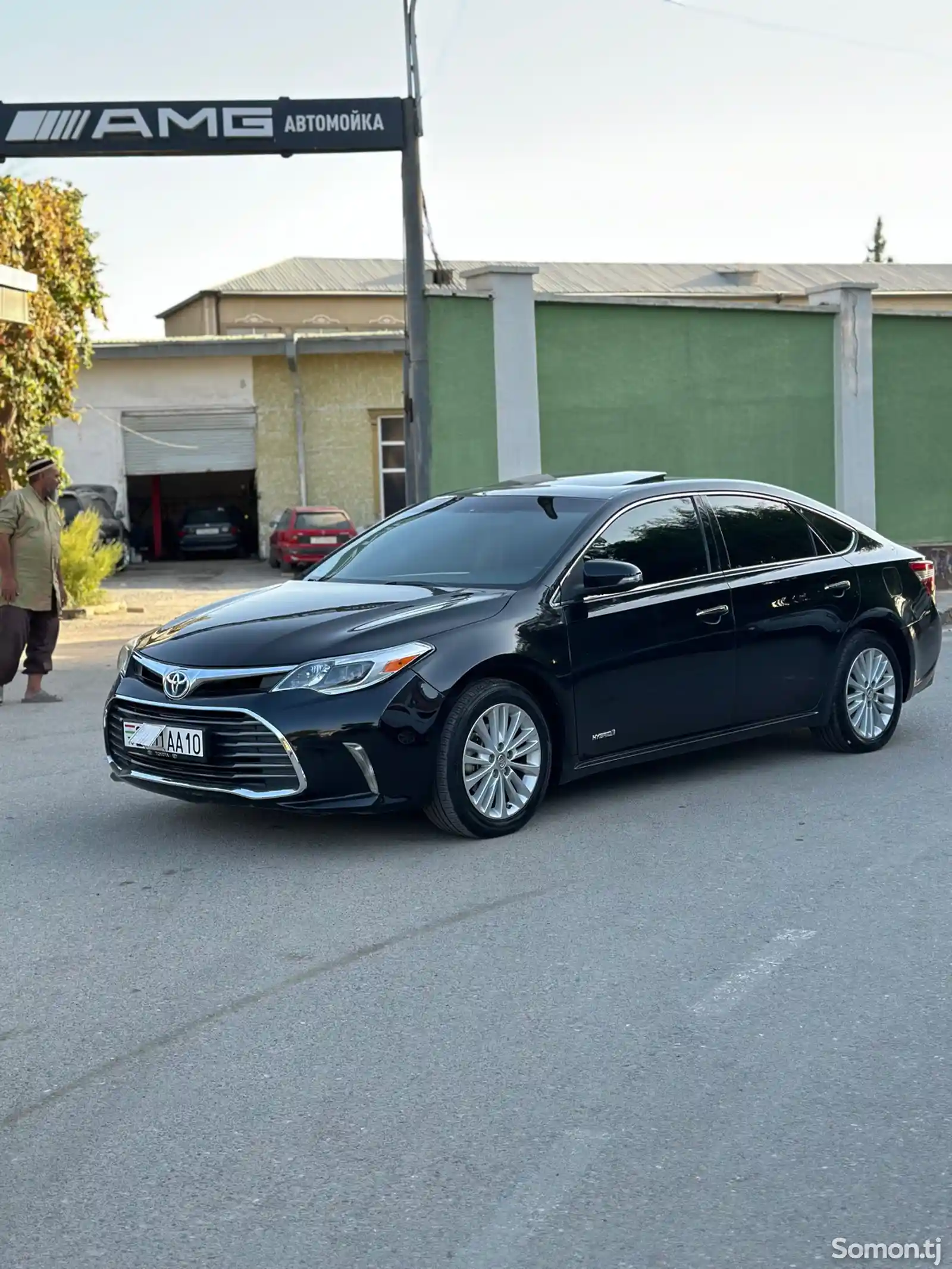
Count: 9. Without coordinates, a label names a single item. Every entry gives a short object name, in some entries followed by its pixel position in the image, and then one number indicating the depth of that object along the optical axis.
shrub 19.95
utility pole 17.02
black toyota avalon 6.83
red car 31.22
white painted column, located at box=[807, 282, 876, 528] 19.86
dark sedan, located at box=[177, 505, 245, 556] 36.38
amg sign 16.50
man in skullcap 11.56
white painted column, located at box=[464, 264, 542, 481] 17.62
